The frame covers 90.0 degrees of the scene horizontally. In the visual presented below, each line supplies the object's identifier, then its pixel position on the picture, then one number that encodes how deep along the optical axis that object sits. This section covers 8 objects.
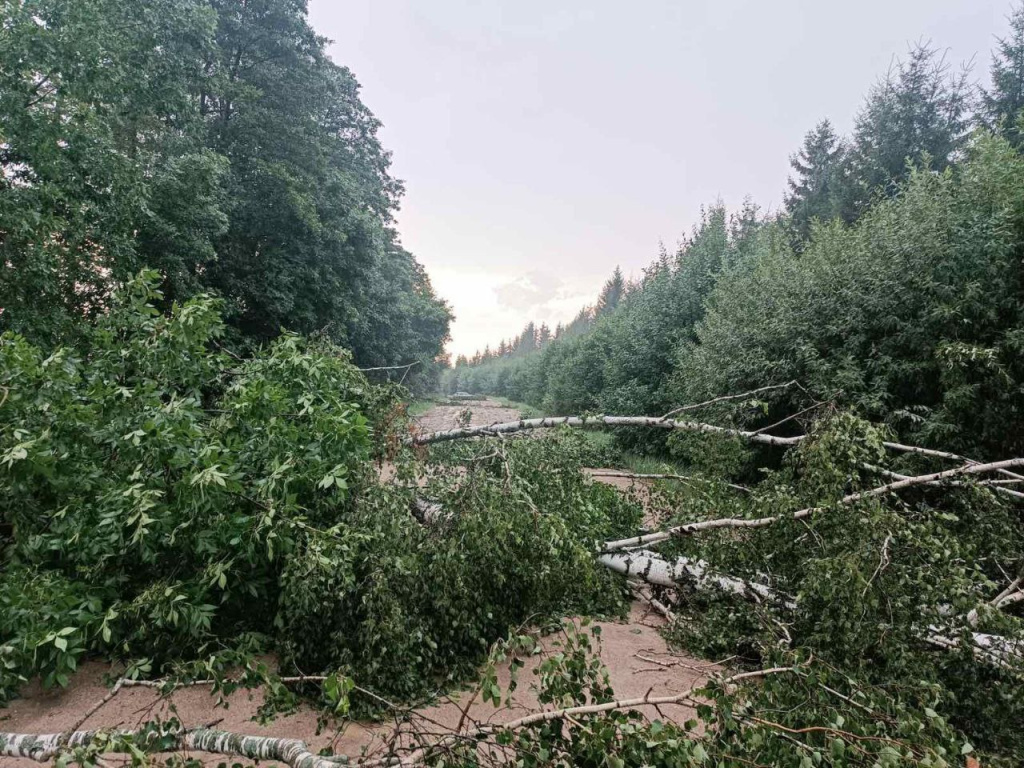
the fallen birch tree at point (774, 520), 3.44
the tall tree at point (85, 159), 6.79
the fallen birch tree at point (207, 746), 1.80
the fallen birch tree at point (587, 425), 4.71
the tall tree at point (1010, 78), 17.33
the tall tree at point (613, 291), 64.75
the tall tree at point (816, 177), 23.09
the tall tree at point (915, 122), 18.42
